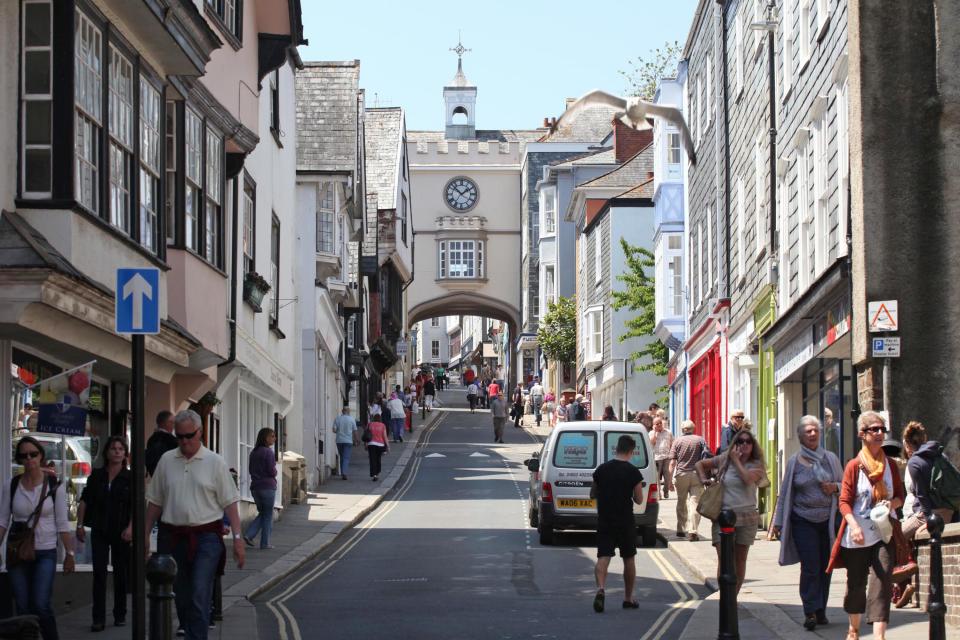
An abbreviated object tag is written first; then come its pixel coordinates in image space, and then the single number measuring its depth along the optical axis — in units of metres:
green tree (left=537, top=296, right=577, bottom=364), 63.75
